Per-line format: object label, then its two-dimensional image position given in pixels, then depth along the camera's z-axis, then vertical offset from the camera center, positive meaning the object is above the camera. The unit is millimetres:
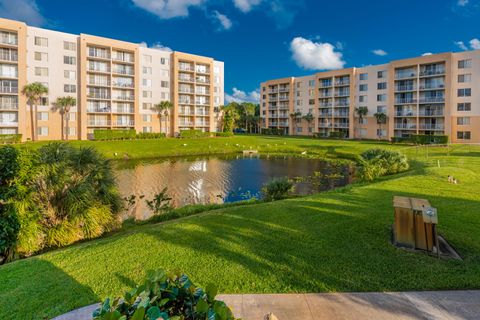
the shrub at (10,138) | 42091 +1349
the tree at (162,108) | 61719 +7644
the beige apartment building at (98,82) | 46625 +11279
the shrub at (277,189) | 16391 -2149
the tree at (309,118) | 78125 +7227
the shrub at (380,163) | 21156 -1102
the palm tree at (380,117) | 61625 +5821
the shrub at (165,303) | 2117 -1094
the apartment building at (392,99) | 52156 +9536
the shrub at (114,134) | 50406 +2193
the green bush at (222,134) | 67250 +2875
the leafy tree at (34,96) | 46938 +7715
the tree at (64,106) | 50312 +6574
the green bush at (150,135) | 56156 +2273
